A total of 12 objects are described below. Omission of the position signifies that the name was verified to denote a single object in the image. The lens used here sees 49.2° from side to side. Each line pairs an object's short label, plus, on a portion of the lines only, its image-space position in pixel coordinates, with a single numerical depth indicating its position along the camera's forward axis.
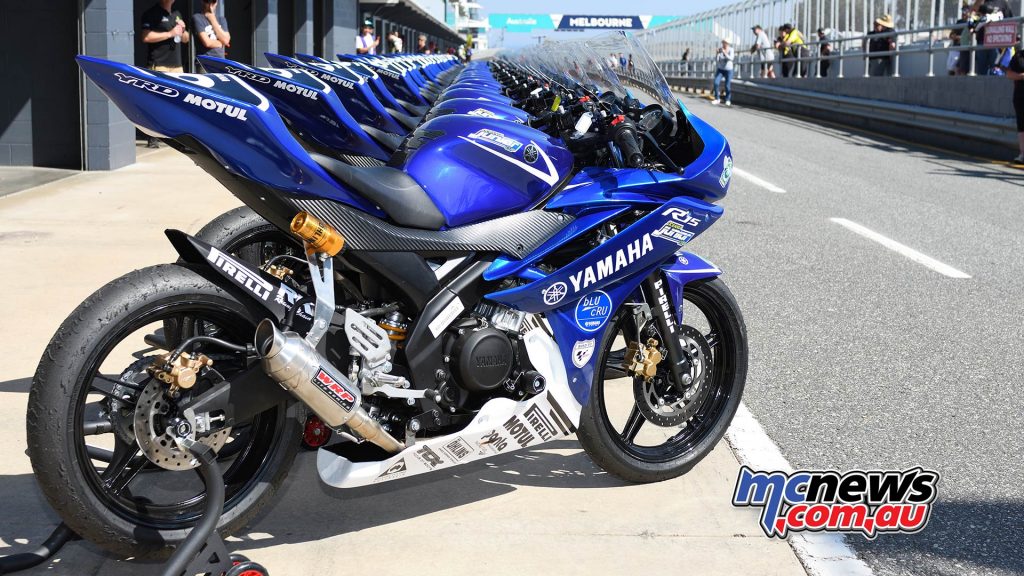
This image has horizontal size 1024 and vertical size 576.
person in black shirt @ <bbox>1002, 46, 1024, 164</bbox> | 15.18
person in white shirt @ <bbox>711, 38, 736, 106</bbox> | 31.97
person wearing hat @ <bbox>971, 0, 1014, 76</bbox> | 18.50
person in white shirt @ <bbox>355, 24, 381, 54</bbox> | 29.95
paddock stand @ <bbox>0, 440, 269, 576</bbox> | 2.99
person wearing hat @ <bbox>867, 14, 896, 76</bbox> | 23.32
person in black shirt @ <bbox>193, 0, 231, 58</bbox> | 13.75
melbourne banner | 120.32
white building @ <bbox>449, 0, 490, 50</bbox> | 133.34
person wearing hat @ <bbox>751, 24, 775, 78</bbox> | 33.84
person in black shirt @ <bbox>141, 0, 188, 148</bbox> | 13.33
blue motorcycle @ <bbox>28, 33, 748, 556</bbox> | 2.99
